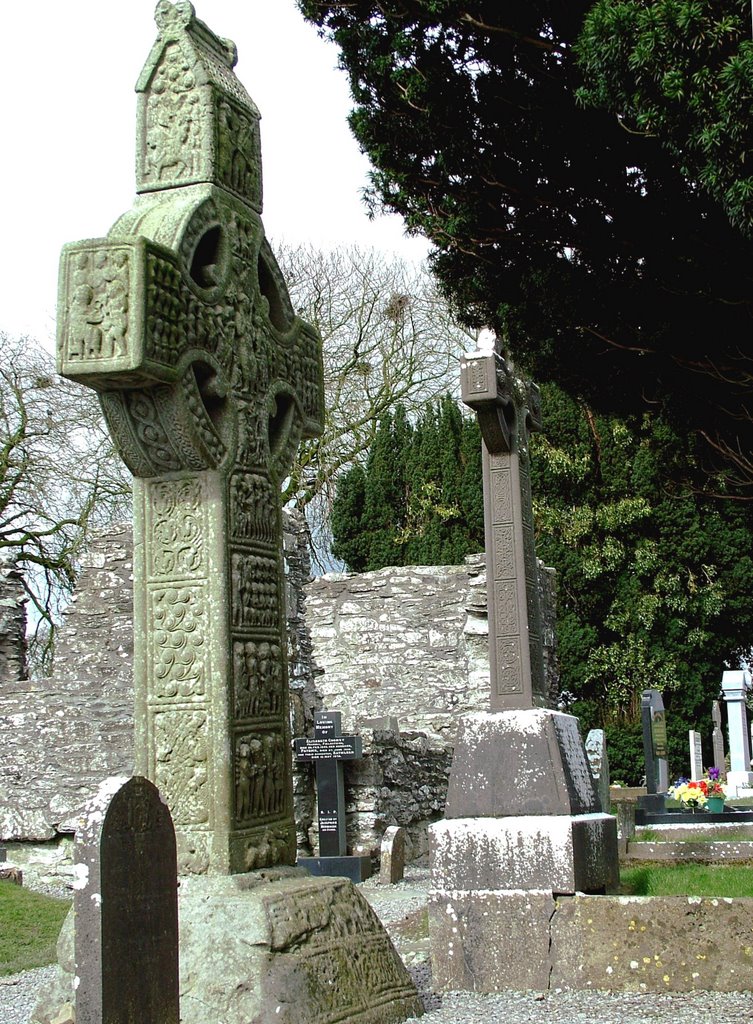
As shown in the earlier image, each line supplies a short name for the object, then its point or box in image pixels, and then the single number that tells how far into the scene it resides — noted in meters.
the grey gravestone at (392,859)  11.24
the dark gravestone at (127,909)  2.99
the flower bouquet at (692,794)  11.62
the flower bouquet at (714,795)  11.69
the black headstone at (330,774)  12.17
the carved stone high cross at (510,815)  5.30
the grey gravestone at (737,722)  19.81
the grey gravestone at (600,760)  12.02
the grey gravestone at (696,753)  19.14
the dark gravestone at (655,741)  15.29
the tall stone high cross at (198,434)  4.11
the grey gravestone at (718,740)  19.58
